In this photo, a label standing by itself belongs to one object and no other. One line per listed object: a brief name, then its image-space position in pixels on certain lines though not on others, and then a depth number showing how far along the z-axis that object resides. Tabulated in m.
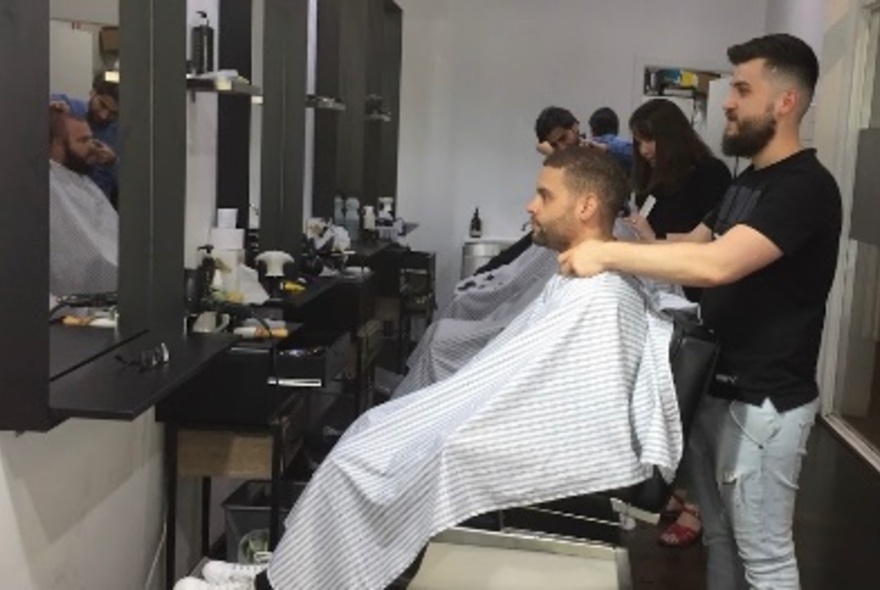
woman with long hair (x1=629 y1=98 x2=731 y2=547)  3.36
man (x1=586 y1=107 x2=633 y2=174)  5.13
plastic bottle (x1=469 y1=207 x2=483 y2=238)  6.73
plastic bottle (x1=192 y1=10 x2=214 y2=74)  2.73
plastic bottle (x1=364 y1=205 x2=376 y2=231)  4.98
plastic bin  2.56
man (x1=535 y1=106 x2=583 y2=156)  4.36
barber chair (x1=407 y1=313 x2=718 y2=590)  1.95
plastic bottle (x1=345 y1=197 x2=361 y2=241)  4.86
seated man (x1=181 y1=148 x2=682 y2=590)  1.89
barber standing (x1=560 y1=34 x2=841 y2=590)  1.98
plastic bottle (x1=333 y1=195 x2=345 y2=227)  4.64
